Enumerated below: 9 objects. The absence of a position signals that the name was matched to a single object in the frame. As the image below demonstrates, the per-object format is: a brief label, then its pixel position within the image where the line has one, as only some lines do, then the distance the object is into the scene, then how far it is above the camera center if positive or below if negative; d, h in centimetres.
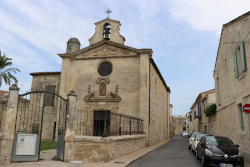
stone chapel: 1736 +328
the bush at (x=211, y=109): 2076 +92
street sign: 742 +38
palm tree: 2176 +461
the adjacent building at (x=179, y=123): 7988 -194
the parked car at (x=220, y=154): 775 -133
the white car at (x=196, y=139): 1249 -126
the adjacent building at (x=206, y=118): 2148 +23
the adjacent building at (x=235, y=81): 969 +205
